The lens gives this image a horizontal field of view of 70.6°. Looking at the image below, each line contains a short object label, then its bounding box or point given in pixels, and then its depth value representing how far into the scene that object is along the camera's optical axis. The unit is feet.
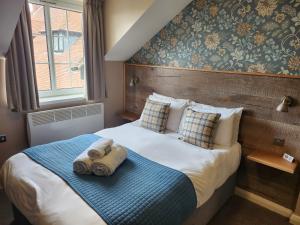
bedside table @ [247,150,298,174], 6.10
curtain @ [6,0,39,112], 7.27
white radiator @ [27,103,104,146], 8.16
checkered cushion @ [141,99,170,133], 8.42
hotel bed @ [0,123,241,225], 4.11
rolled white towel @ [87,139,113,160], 5.44
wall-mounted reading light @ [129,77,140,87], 10.60
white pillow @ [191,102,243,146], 7.15
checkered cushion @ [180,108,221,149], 7.06
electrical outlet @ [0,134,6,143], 7.63
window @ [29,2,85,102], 8.48
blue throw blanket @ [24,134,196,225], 4.17
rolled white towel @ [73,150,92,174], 5.26
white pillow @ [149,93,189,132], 8.43
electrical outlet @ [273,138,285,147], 6.79
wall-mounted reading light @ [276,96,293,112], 6.22
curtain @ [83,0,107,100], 9.00
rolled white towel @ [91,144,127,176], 5.23
